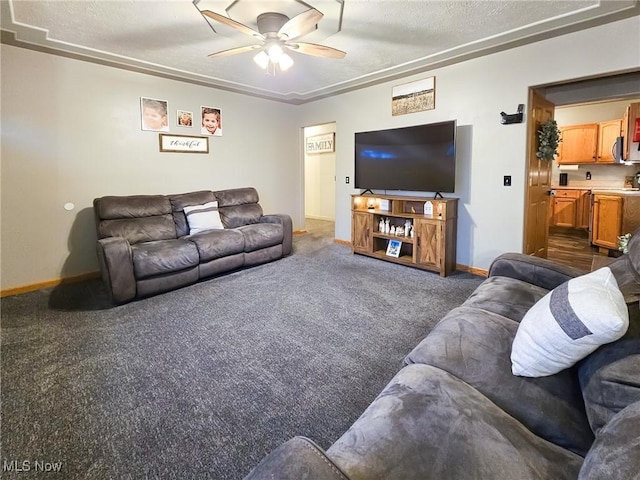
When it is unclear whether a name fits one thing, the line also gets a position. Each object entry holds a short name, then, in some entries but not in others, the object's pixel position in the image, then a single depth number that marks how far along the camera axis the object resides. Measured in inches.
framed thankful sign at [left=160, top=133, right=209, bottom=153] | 181.3
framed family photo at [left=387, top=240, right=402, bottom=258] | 178.9
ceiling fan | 97.7
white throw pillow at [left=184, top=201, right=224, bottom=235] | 168.2
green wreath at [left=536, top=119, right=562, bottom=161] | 145.1
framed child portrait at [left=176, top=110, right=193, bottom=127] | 185.0
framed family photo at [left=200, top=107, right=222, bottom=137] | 196.4
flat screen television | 156.8
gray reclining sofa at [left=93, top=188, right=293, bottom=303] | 126.2
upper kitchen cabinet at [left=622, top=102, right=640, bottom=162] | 192.5
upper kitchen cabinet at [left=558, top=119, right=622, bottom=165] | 230.4
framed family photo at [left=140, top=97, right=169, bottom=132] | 171.6
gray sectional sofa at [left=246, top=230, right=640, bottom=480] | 28.2
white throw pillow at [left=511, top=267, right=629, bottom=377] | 37.6
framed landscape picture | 168.1
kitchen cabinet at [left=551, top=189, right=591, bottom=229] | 243.9
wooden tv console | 156.8
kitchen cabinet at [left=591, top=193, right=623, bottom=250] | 185.2
